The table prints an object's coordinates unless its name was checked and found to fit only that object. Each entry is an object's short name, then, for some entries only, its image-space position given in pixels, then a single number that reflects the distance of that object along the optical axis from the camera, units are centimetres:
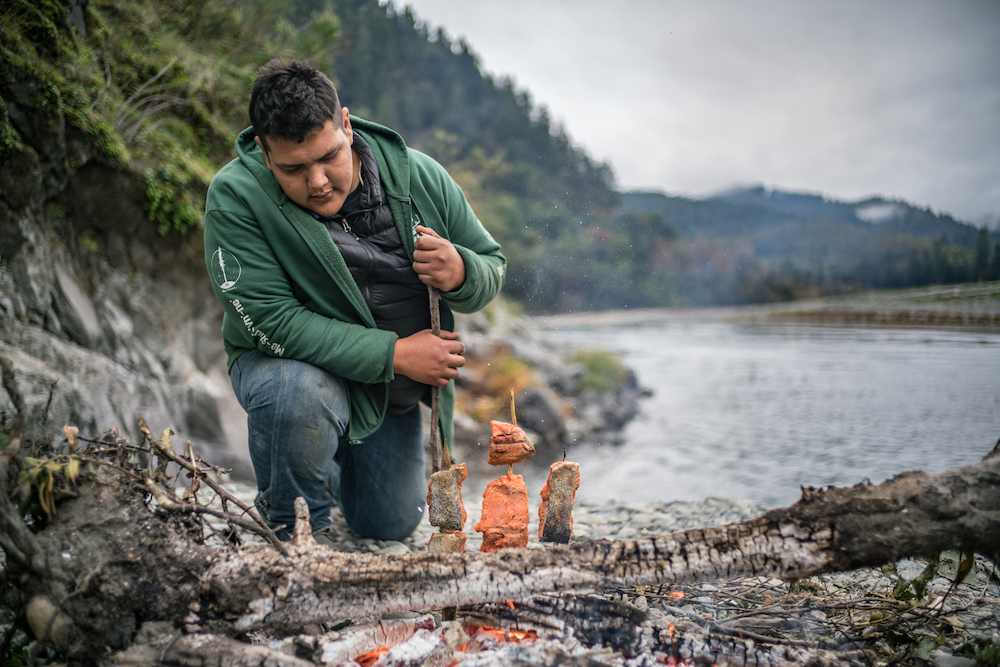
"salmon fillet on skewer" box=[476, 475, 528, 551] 186
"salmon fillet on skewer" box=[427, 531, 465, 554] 185
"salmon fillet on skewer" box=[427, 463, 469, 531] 187
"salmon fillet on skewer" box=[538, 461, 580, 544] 185
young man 189
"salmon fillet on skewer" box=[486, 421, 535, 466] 186
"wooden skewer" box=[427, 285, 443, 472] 202
